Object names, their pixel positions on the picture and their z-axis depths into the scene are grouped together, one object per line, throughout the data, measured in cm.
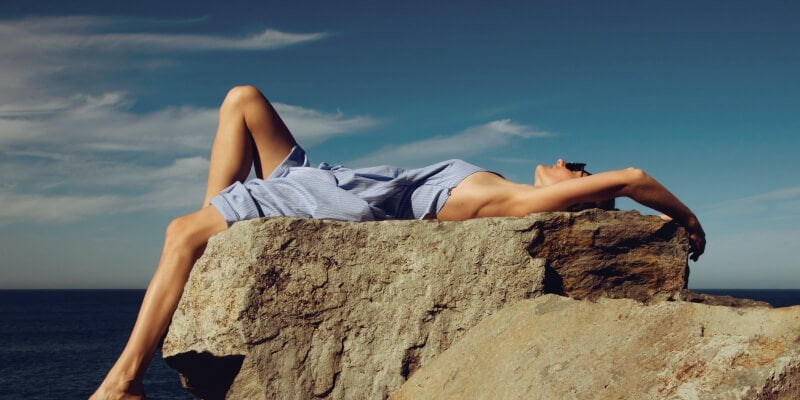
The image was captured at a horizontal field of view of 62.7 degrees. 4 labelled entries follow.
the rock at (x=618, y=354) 224
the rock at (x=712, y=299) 357
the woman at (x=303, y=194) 334
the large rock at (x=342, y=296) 315
